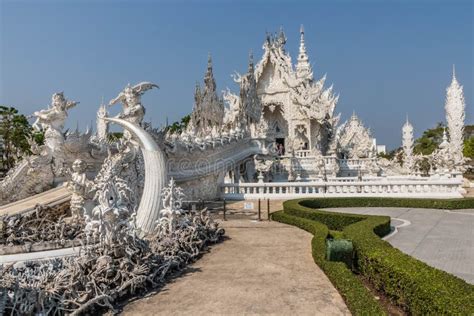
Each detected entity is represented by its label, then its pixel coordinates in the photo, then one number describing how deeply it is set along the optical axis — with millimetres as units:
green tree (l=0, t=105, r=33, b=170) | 37406
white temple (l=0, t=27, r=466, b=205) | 14195
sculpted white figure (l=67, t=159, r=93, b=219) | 9641
